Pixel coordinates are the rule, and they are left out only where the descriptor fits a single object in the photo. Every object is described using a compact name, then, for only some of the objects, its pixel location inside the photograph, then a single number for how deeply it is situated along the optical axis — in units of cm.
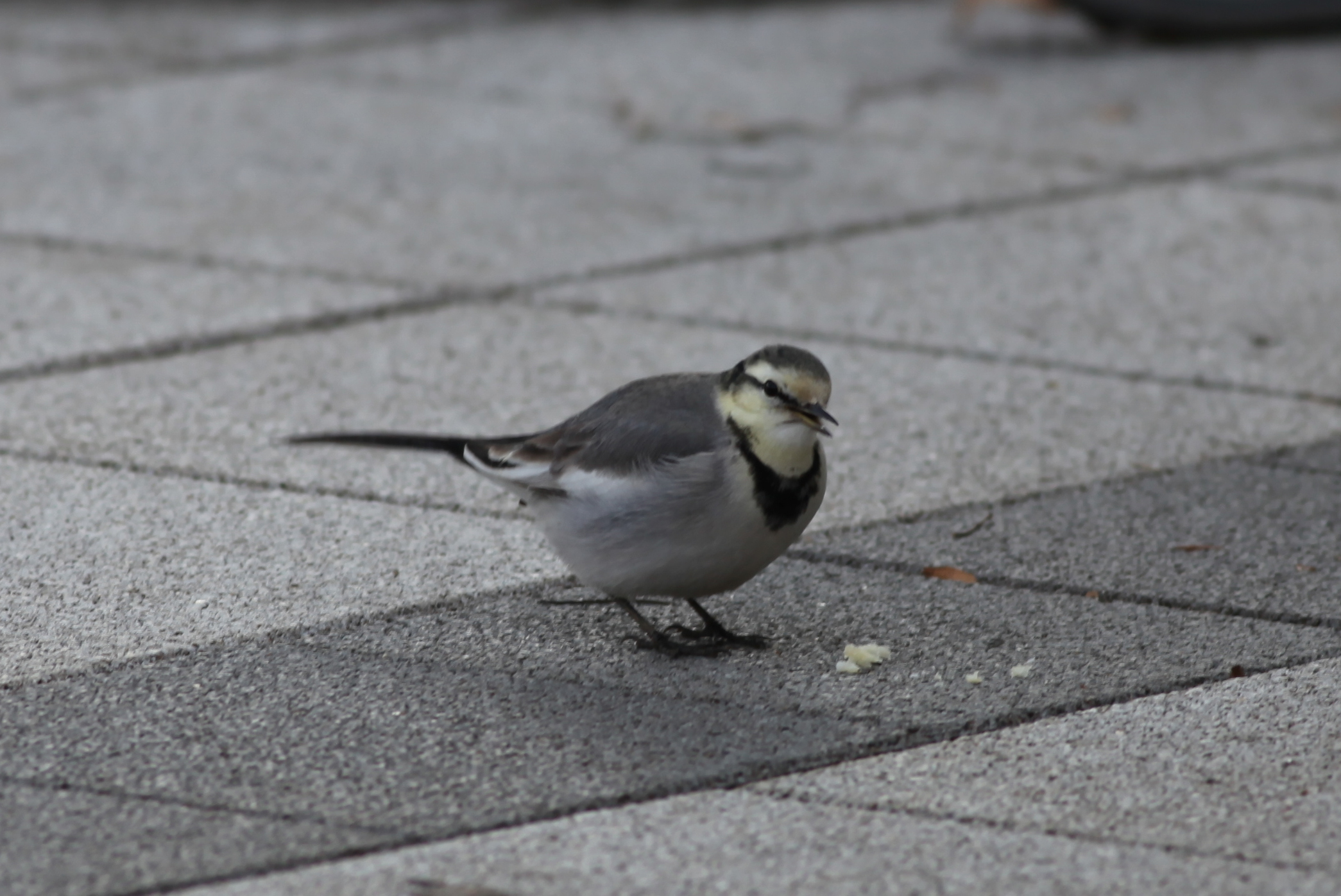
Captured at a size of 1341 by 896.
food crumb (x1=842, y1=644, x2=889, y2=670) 914
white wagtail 879
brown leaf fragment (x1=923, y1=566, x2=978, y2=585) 1014
